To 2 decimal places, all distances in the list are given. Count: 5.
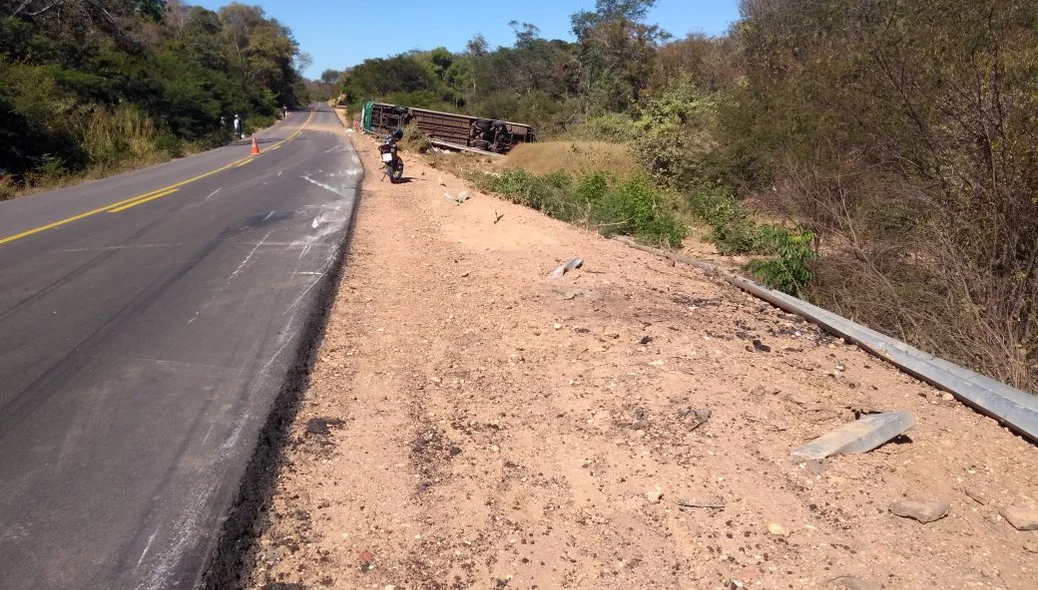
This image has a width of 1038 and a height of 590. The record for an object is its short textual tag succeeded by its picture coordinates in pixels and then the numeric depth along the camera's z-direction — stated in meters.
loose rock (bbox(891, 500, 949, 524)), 3.30
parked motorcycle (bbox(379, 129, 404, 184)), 16.47
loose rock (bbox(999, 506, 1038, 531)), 3.29
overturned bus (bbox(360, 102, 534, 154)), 29.03
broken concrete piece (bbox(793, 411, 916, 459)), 3.87
